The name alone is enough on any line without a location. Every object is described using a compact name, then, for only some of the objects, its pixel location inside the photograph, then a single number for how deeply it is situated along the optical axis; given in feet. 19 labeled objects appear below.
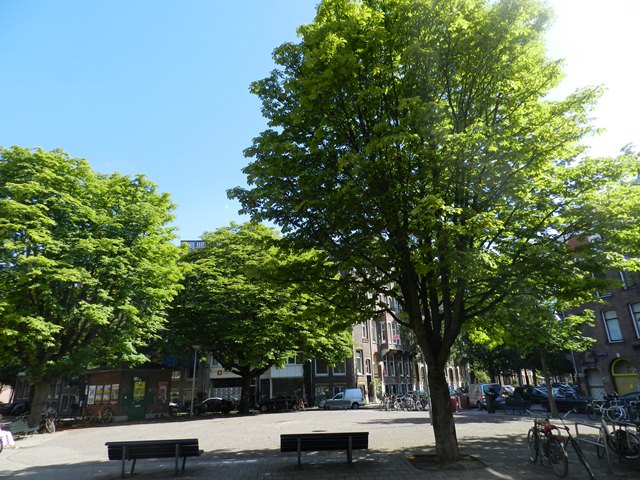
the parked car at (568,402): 75.70
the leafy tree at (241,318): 101.65
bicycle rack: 28.63
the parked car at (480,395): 94.99
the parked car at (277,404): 118.60
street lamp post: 105.18
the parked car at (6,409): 146.51
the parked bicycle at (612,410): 54.65
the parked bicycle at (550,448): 27.94
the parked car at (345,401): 119.44
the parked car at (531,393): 85.30
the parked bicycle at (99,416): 94.68
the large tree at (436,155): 29.86
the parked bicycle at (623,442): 30.01
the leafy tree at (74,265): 64.18
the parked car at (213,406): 114.62
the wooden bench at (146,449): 31.71
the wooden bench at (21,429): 67.97
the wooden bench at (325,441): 33.17
